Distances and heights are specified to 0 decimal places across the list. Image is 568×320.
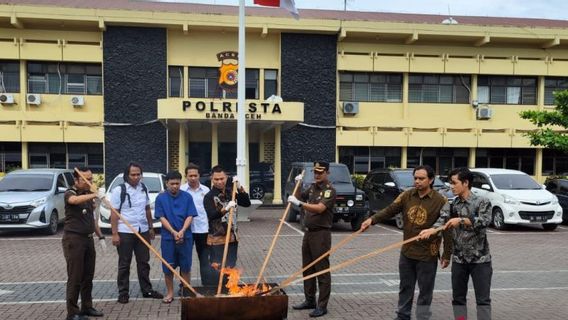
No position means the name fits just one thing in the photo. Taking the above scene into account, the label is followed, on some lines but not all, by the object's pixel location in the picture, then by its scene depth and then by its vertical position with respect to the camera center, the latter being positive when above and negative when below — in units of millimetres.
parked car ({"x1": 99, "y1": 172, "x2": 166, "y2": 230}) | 12297 -1454
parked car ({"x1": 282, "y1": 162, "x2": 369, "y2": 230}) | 13406 -1655
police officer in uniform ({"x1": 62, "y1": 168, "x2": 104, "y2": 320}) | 5785 -1328
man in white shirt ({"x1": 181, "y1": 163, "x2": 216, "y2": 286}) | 6543 -1298
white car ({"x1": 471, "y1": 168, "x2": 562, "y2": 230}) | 13828 -1761
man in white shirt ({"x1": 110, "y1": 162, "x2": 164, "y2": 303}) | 6648 -1284
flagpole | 13000 +944
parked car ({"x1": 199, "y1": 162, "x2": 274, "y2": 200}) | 21250 -1940
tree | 15273 +641
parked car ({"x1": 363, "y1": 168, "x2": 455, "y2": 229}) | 14508 -1472
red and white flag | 11648 +3207
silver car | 12023 -1659
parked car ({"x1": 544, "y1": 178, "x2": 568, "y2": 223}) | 15508 -1684
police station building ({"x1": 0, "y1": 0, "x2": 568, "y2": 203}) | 20875 +2245
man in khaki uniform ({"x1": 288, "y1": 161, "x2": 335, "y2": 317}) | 6113 -1161
